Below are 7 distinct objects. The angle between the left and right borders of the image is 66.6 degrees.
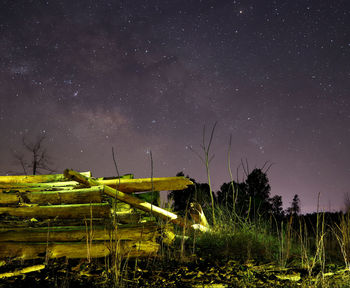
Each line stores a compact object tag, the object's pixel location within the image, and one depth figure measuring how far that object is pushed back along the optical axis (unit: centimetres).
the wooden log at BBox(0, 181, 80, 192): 478
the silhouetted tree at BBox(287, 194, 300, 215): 2625
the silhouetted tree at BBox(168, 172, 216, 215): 1790
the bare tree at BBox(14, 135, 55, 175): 1730
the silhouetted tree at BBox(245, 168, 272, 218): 1818
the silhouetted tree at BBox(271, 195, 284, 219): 1880
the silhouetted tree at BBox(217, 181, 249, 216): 1242
